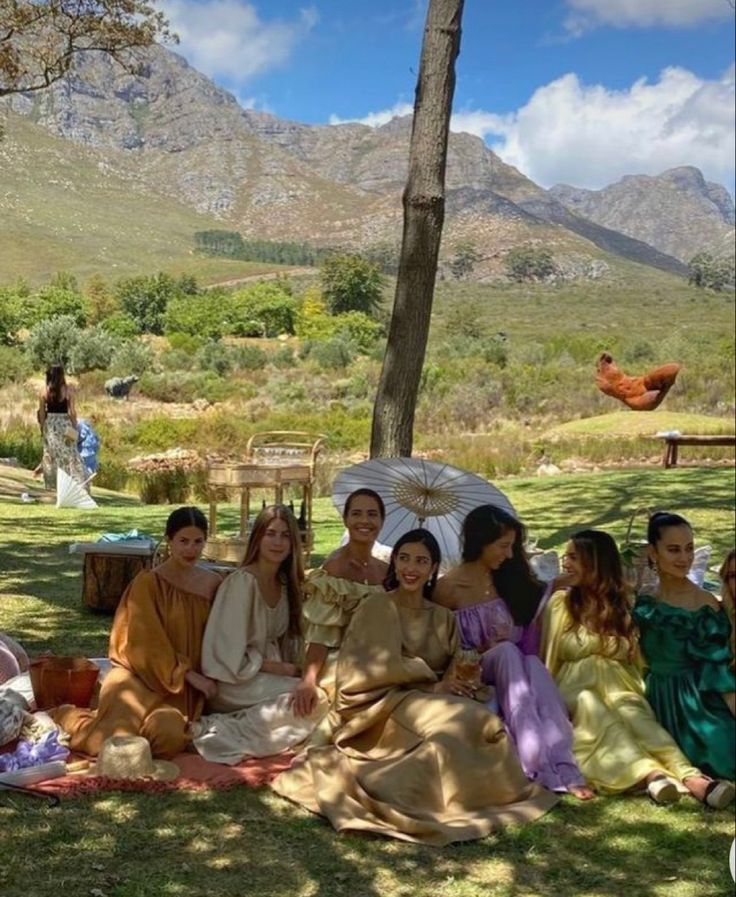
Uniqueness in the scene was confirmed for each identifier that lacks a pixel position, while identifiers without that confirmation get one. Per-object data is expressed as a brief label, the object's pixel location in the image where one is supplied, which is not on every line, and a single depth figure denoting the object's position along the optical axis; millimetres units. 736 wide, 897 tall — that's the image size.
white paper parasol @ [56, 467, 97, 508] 11047
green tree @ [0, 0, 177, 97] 13484
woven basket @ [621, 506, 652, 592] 4836
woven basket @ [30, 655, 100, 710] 4395
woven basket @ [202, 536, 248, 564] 6996
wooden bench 15555
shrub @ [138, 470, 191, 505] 12570
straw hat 3738
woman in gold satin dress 3438
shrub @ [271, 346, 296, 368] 34375
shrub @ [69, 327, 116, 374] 28812
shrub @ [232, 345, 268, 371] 33375
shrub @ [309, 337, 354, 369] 34159
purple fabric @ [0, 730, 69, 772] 3756
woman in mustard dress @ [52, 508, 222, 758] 3986
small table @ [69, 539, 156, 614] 6270
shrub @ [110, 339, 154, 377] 28703
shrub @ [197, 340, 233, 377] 32281
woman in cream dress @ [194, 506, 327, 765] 4086
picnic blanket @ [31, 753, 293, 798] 3631
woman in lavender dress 3836
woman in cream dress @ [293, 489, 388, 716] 4129
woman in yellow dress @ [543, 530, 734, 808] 3775
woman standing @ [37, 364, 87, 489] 11227
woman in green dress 3816
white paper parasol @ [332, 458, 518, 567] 5270
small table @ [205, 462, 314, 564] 6895
